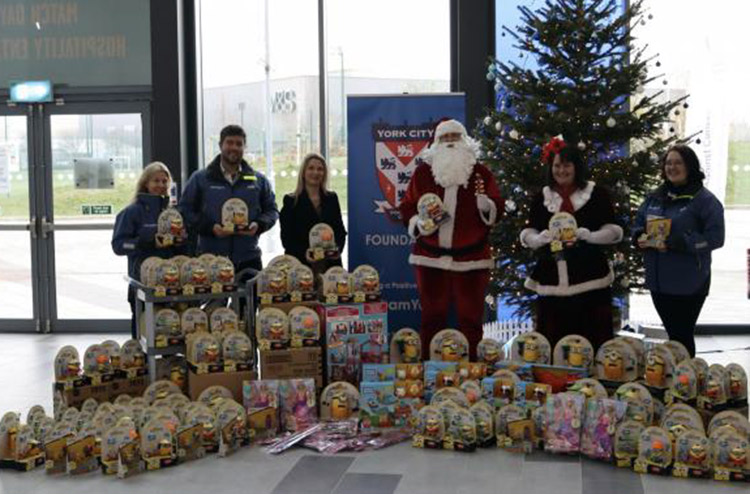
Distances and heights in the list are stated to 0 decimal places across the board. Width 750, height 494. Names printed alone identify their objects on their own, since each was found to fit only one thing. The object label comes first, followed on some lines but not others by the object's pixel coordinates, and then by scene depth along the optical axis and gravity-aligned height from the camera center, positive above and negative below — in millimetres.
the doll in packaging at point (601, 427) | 4266 -1086
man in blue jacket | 5785 -38
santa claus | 5344 -261
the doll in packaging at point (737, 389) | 4562 -976
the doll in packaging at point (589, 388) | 4449 -949
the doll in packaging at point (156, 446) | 4312 -1163
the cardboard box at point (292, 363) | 5020 -919
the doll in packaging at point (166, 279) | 4996 -453
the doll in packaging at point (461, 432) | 4473 -1150
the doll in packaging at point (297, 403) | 4859 -1093
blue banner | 6020 +99
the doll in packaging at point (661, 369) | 4676 -897
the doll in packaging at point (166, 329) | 5035 -726
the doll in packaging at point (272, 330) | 5012 -738
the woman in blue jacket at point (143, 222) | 5555 -166
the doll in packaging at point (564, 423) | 4355 -1085
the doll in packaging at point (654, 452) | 4094 -1153
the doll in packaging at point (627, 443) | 4203 -1137
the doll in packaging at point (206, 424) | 4496 -1108
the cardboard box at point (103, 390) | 4984 -1057
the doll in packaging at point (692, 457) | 4043 -1159
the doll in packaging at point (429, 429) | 4527 -1151
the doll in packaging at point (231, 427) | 4531 -1141
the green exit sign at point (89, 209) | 8664 -131
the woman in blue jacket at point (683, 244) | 5117 -299
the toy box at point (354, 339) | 5137 -808
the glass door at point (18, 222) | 8625 -246
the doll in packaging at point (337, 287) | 5176 -527
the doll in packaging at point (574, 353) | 4836 -843
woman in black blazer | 5781 -109
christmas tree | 5973 +437
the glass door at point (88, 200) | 8570 -49
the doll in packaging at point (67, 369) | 4996 -931
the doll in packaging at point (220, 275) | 5139 -449
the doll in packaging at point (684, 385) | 4512 -948
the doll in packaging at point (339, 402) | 4906 -1096
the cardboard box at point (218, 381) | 4941 -994
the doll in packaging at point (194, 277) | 5070 -450
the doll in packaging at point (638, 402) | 4336 -991
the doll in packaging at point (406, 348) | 5203 -868
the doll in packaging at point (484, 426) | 4547 -1139
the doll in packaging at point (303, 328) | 5062 -730
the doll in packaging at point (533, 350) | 4926 -840
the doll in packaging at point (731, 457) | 3979 -1145
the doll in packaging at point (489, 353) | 5082 -879
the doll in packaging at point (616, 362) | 4770 -882
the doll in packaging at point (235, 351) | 4980 -841
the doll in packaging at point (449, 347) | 5062 -842
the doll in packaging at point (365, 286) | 5203 -523
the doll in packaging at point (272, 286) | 5199 -517
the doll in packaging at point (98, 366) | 5047 -927
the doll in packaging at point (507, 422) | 4496 -1111
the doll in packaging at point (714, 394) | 4496 -986
